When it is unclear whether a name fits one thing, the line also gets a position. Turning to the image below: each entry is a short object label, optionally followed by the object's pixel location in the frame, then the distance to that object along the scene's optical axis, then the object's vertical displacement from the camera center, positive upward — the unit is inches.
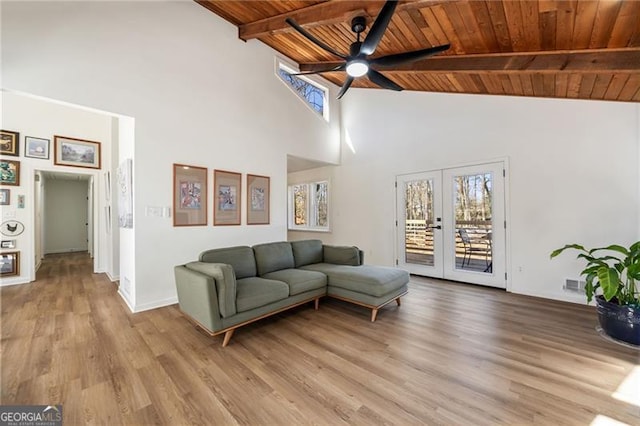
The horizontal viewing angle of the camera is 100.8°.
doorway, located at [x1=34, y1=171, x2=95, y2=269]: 303.4 +0.2
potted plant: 90.9 -32.7
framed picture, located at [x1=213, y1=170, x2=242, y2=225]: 158.1 +11.1
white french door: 165.0 -7.1
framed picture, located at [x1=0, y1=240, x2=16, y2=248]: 174.6 -18.1
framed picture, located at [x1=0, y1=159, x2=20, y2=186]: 173.8 +29.4
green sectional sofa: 93.2 -28.9
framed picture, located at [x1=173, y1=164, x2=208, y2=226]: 141.9 +11.0
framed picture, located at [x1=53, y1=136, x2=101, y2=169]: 193.9 +49.1
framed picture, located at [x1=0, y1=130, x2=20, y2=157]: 172.1 +48.7
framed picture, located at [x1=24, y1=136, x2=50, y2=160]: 181.6 +48.2
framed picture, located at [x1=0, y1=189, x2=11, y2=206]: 174.9 +12.9
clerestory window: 201.3 +105.6
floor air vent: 136.6 -38.3
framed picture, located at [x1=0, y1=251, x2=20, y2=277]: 172.7 -31.1
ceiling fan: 85.8 +61.3
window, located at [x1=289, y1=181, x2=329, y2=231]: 265.0 +8.7
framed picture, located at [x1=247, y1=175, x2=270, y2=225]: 174.6 +10.1
